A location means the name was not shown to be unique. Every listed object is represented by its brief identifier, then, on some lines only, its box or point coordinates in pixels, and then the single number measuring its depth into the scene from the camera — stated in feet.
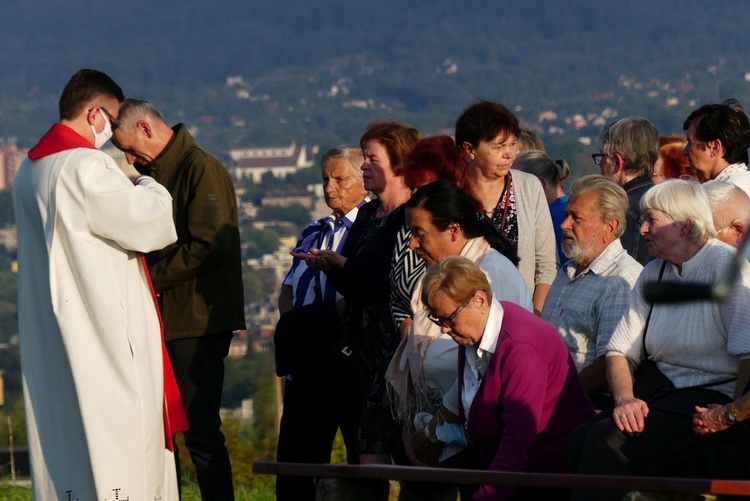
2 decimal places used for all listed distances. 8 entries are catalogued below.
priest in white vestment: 39.24
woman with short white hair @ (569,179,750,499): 33.58
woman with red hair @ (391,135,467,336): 39.45
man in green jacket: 43.62
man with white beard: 39.01
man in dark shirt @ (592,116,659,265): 47.78
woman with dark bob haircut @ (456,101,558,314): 43.50
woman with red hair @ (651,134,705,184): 51.85
